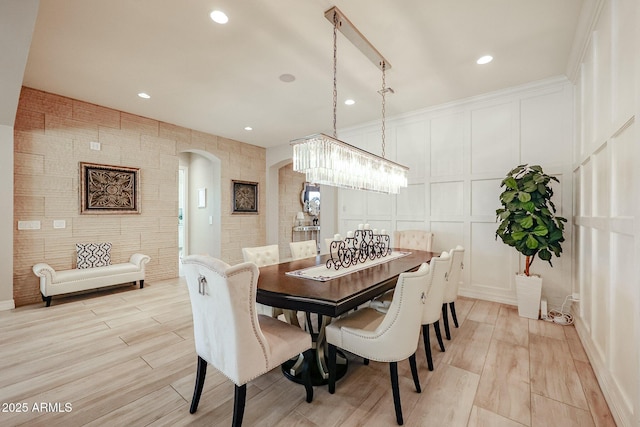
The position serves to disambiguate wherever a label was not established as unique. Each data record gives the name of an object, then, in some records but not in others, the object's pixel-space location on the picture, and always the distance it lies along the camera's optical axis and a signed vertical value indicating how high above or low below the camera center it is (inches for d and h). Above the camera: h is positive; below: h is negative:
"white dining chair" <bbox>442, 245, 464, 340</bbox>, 101.0 -27.2
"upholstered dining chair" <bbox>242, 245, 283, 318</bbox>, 113.6 -19.2
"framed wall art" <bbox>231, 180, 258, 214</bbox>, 242.8 +13.5
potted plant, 118.4 -6.6
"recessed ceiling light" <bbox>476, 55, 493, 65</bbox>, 114.0 +64.8
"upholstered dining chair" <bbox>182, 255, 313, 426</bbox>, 54.0 -24.5
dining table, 63.2 -20.4
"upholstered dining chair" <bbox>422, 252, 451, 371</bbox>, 79.6 -26.1
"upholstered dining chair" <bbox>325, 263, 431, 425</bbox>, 63.6 -30.5
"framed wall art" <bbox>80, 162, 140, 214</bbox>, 163.2 +14.2
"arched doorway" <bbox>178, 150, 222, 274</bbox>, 236.7 +8.9
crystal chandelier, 93.4 +20.0
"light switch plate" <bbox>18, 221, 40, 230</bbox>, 144.1 -7.1
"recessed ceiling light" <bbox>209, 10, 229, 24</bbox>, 87.4 +64.0
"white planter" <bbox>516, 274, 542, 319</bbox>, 124.6 -39.1
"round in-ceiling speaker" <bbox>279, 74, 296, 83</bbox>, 127.9 +64.2
